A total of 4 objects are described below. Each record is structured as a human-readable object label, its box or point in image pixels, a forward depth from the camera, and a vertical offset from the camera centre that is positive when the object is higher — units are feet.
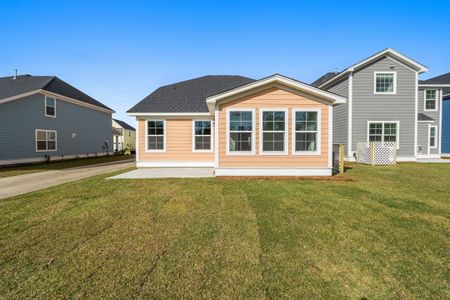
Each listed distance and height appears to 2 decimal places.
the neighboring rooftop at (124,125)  140.64 +13.17
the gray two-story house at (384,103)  46.93 +9.01
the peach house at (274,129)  29.78 +2.15
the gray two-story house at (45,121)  50.08 +6.60
